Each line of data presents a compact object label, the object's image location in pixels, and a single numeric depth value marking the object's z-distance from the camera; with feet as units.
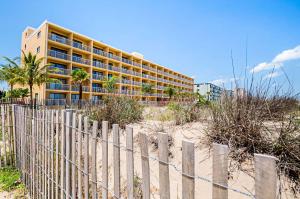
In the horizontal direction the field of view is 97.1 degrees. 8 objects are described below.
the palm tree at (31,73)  45.85
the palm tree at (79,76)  62.70
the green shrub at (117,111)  14.54
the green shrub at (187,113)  13.76
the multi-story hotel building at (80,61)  60.93
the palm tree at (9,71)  48.51
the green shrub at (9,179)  8.45
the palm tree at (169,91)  115.44
